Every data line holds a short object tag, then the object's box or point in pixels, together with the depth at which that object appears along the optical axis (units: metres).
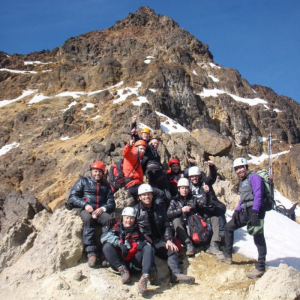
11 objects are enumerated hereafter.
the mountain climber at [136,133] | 7.51
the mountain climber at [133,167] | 7.03
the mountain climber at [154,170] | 7.38
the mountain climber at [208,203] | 6.82
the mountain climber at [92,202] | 5.82
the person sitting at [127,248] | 5.15
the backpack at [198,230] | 6.42
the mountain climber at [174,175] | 7.66
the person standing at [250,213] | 5.25
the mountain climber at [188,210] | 6.40
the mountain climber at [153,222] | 5.78
